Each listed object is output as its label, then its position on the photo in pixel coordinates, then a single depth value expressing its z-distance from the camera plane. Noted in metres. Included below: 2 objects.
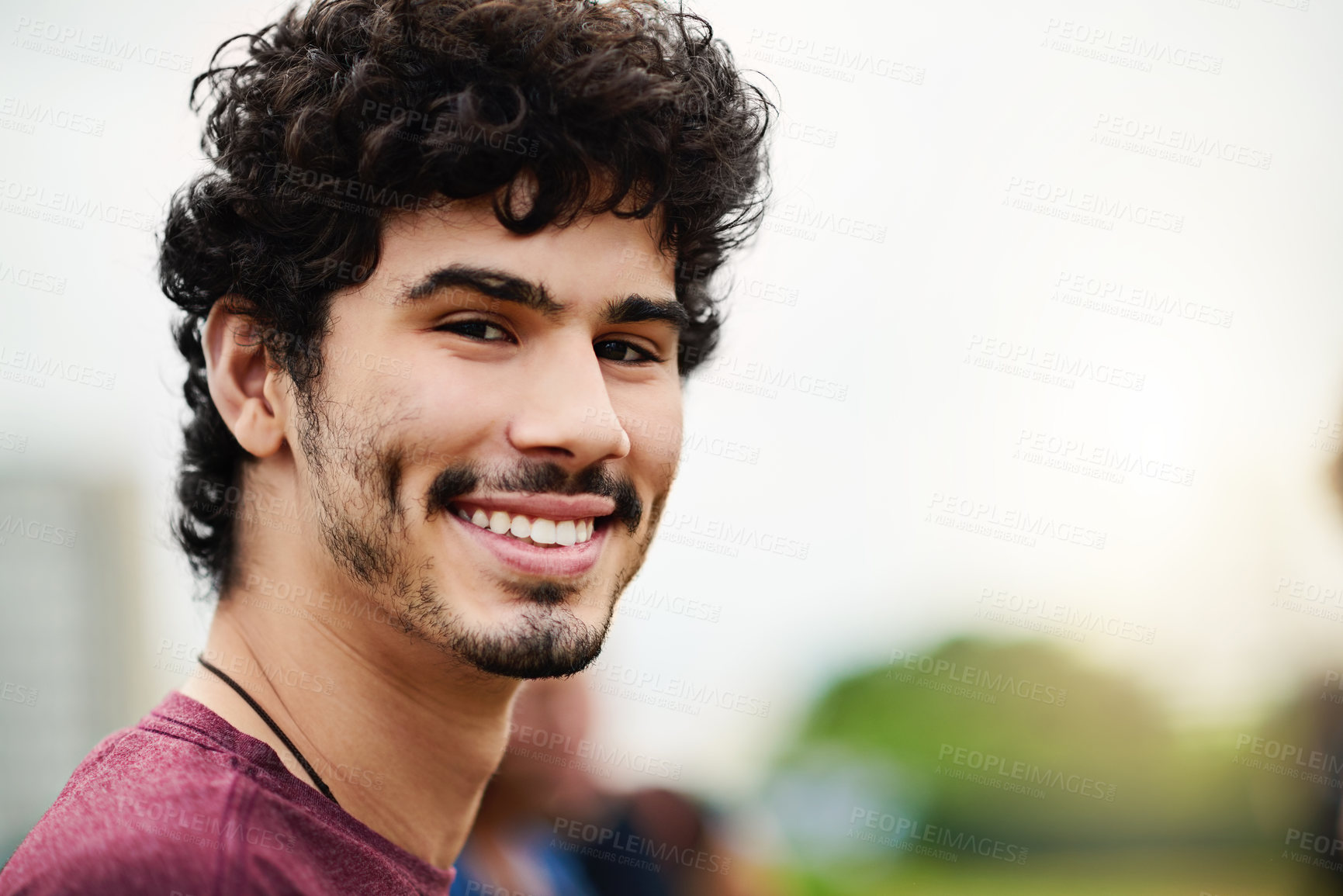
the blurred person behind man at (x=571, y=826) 1.49
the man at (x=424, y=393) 1.06
